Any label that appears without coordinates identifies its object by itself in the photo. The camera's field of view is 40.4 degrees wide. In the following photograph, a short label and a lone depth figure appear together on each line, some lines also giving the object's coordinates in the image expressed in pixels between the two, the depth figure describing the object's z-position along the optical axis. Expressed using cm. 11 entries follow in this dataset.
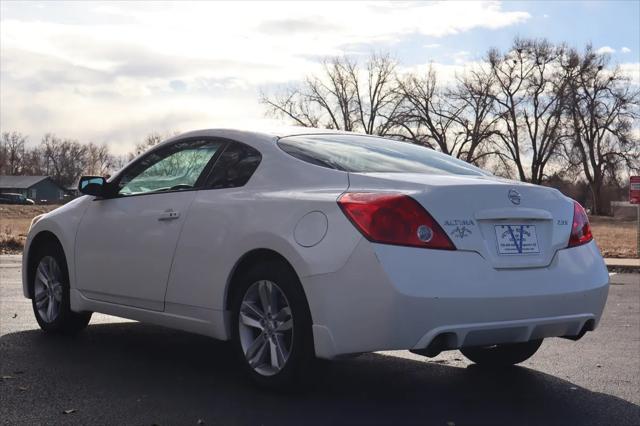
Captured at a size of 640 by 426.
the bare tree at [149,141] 10084
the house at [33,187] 13775
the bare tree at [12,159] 15762
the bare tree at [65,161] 15575
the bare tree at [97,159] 14850
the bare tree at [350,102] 6762
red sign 2234
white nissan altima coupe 447
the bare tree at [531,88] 7088
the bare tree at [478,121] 6712
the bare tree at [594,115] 7106
